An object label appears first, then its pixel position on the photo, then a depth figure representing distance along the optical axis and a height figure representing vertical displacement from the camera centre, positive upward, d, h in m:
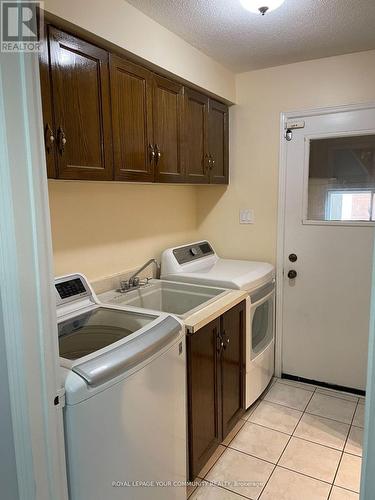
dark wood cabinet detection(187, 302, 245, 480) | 1.75 -0.99
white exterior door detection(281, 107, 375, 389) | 2.48 -0.34
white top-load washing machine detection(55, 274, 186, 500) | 1.10 -0.69
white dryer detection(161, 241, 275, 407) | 2.33 -0.54
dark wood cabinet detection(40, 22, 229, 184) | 1.40 +0.39
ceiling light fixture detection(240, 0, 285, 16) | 1.58 +0.85
